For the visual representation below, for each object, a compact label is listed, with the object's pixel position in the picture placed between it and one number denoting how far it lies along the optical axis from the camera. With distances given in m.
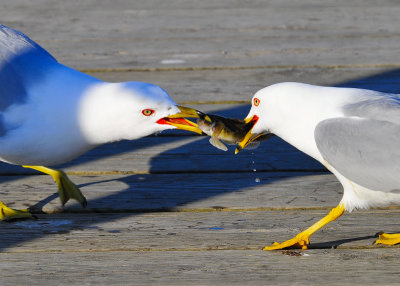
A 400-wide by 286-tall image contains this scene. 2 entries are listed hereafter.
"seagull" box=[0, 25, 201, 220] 5.64
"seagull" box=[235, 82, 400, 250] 5.18
